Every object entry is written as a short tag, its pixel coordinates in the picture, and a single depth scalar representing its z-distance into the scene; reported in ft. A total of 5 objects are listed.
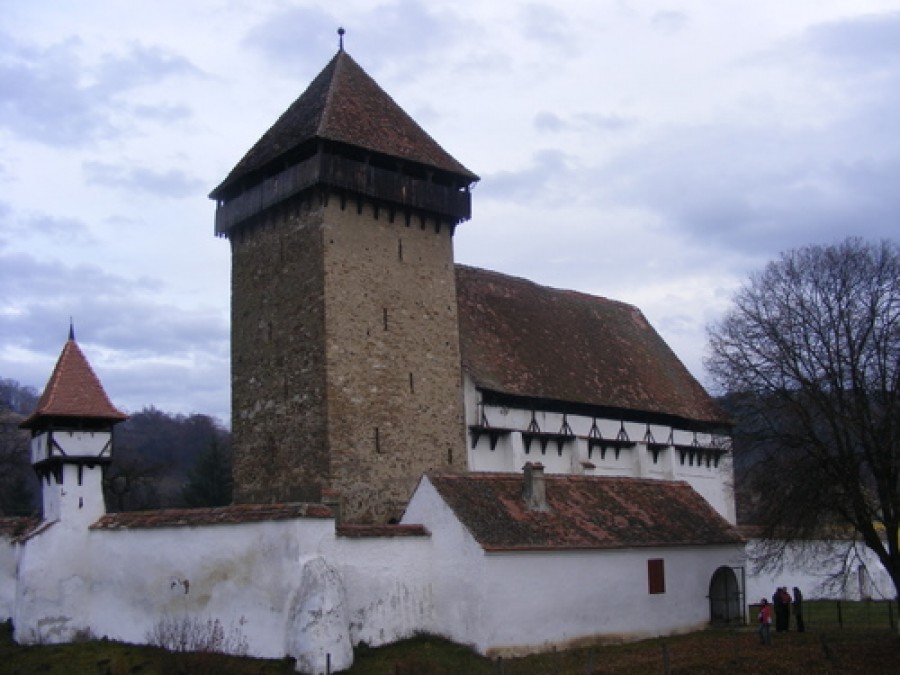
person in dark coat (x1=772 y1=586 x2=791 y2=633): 84.69
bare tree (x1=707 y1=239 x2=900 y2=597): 75.66
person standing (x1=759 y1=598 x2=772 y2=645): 77.00
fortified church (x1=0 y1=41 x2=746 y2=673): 74.59
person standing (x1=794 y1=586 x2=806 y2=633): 84.28
